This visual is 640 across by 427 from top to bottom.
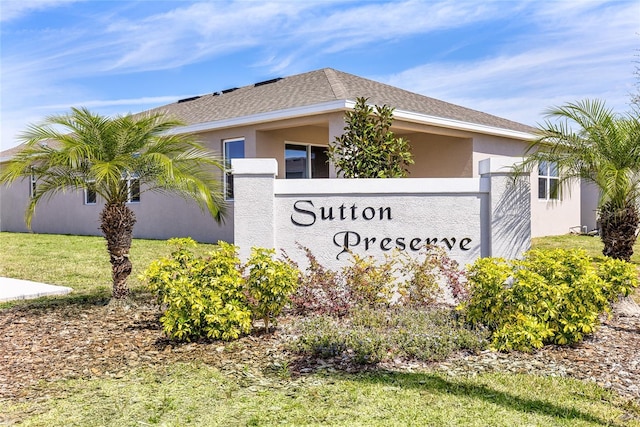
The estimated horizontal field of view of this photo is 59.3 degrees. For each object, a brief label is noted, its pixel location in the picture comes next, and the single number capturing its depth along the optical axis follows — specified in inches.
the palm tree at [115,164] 304.3
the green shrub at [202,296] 238.4
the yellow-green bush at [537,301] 228.2
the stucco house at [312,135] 573.3
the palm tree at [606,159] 315.3
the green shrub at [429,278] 282.5
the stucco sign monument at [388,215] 317.7
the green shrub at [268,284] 243.9
